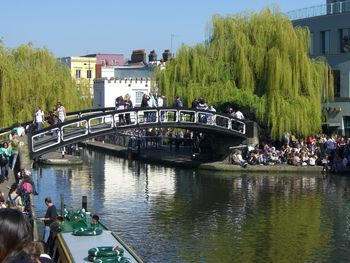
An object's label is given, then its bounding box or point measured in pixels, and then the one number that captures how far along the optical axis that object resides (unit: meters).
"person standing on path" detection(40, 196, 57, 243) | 17.14
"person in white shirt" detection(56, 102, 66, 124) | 34.02
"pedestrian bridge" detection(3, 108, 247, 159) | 30.28
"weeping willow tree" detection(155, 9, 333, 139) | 42.03
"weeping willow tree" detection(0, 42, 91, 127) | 40.97
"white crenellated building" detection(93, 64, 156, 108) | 81.56
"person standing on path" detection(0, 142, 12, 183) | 24.00
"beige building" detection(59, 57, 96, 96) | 100.69
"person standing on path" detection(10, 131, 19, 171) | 26.59
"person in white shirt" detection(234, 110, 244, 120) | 41.11
